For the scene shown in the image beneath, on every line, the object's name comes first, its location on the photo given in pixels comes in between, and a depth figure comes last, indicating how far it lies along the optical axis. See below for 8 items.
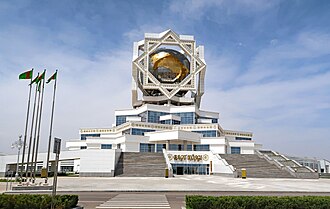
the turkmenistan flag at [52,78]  20.61
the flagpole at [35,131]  19.70
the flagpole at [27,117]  19.38
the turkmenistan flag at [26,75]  19.20
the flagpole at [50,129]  18.97
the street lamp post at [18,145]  24.12
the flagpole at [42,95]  19.63
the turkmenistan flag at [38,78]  20.17
